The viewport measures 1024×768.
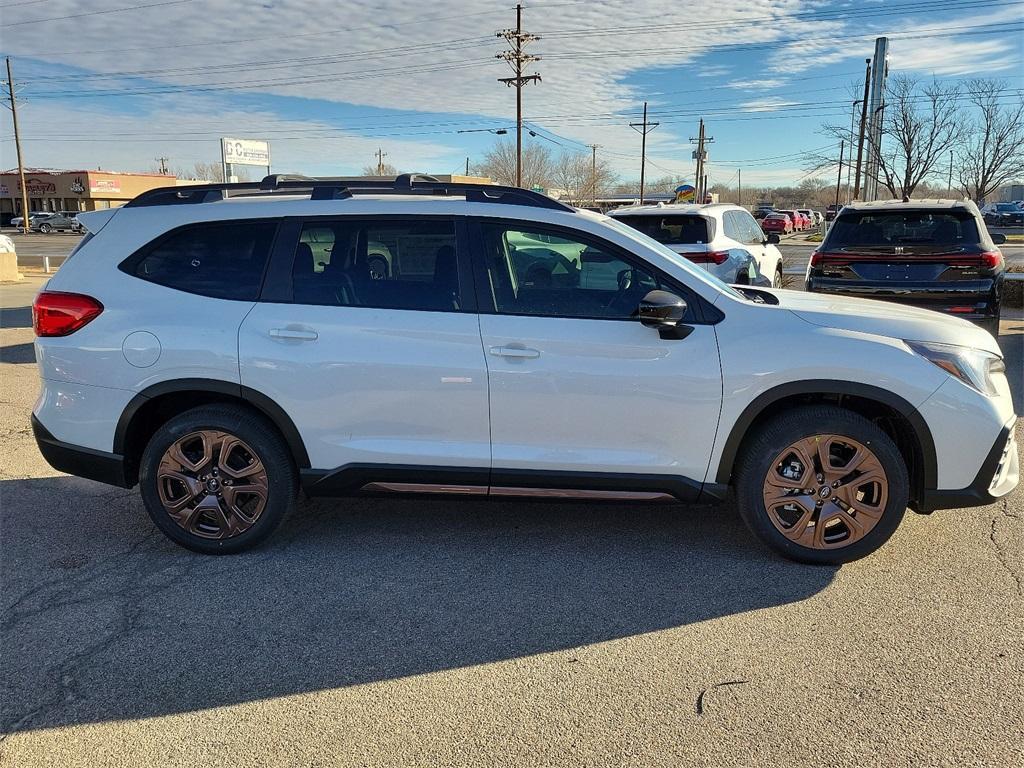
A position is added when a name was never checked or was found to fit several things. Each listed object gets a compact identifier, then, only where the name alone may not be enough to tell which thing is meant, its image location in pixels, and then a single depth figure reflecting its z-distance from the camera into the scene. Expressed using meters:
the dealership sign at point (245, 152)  51.56
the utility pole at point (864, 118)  31.19
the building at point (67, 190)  73.91
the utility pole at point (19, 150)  53.91
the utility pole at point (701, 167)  48.06
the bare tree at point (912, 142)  26.77
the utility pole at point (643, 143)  68.50
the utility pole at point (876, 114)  28.92
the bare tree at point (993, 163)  26.21
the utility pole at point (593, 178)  72.38
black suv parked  7.82
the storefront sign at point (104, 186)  74.11
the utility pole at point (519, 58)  37.00
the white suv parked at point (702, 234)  9.48
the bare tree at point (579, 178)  75.12
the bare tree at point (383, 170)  95.25
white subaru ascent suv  3.75
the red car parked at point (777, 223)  49.06
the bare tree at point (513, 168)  74.93
